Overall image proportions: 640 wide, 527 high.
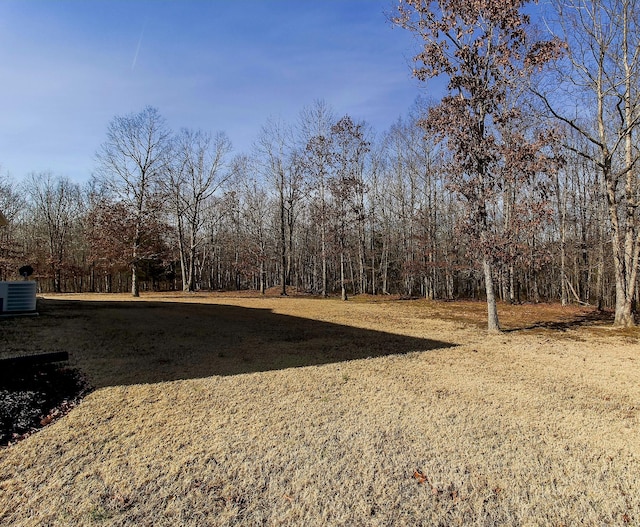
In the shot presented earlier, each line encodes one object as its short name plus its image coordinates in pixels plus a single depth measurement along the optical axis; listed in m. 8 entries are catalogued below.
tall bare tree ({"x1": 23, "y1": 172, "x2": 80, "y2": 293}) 30.03
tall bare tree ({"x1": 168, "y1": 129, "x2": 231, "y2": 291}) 25.53
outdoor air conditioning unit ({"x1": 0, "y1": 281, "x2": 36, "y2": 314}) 9.06
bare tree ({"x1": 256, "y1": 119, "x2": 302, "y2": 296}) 23.66
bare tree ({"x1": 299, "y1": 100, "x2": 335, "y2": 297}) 18.73
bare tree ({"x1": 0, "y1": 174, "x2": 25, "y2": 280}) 18.50
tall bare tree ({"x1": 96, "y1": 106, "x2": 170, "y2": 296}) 20.17
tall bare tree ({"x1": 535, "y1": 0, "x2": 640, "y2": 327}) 9.37
